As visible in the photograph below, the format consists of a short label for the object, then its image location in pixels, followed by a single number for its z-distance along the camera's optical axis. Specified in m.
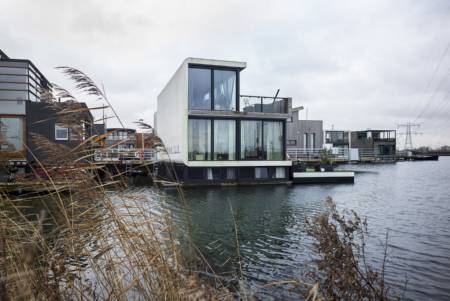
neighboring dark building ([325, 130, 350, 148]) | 54.69
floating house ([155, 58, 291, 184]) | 18.81
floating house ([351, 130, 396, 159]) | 56.00
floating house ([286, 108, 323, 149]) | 39.55
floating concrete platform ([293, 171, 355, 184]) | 20.83
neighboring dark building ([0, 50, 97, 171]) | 17.28
